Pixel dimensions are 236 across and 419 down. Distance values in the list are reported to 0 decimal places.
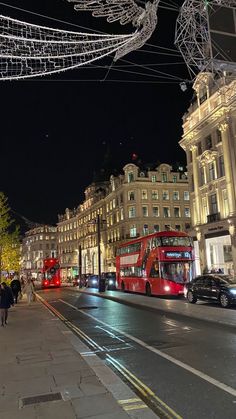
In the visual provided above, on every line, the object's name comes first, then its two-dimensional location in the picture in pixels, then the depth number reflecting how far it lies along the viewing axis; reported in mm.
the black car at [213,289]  20445
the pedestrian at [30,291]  26906
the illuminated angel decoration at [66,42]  8062
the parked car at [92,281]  55853
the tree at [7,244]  29988
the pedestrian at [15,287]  26123
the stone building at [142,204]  82375
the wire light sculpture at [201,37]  6918
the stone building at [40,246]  155375
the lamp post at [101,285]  39391
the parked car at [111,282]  48000
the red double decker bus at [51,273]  59312
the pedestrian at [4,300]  15352
